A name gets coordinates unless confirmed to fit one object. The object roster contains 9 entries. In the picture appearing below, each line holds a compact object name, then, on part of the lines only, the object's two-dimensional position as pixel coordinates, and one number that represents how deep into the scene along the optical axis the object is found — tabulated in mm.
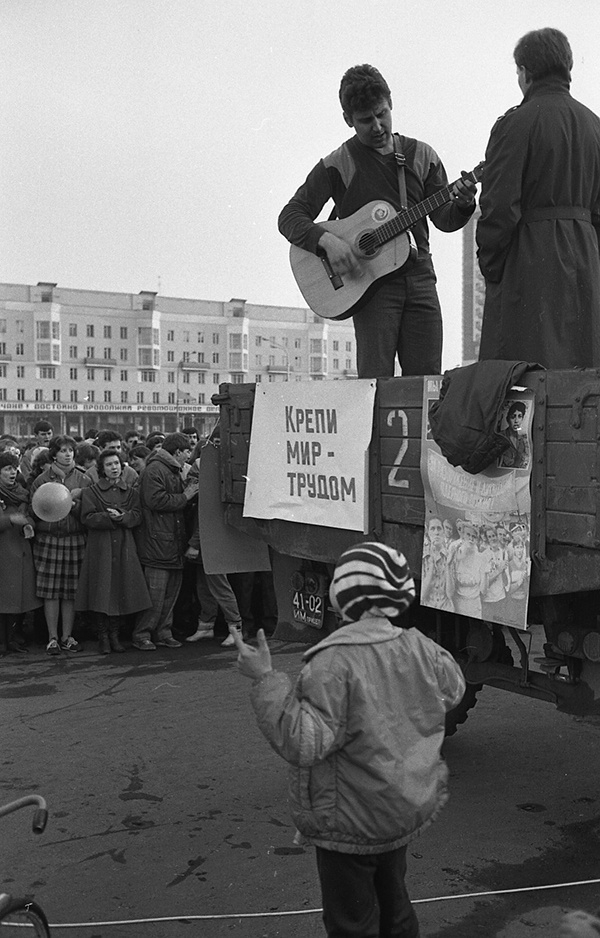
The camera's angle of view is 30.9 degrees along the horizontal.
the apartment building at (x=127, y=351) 94750
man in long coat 4691
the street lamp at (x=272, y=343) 95375
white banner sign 4668
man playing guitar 5531
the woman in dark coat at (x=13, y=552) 8922
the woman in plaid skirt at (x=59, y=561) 9023
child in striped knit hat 2867
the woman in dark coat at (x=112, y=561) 9125
